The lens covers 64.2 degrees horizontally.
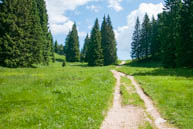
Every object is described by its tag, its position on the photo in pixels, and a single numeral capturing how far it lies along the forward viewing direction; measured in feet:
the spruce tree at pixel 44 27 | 166.63
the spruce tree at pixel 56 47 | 423.97
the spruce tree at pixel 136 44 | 227.28
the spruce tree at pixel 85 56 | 257.75
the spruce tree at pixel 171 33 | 117.91
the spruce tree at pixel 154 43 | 209.36
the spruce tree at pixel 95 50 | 188.75
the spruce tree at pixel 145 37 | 223.24
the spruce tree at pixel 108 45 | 207.72
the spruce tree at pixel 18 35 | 107.96
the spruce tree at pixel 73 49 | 255.84
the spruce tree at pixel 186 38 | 93.25
